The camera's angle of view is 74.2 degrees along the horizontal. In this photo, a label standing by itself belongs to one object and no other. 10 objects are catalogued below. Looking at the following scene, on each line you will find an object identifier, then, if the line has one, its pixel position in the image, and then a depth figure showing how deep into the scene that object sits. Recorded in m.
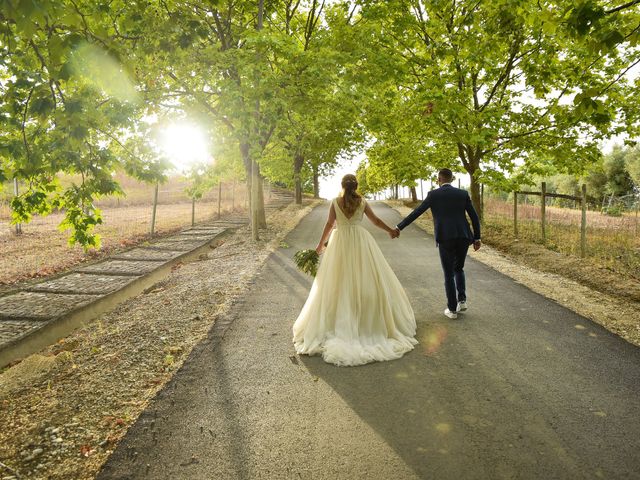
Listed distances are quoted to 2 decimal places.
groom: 6.37
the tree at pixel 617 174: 44.56
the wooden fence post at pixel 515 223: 14.68
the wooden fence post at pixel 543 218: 12.91
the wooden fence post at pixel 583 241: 10.59
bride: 5.18
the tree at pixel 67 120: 3.35
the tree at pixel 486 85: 12.84
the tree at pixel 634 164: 40.09
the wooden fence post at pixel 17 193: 16.28
